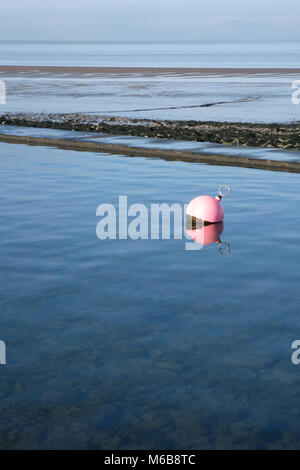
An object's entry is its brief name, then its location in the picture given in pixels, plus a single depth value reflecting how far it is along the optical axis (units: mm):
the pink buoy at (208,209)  10359
